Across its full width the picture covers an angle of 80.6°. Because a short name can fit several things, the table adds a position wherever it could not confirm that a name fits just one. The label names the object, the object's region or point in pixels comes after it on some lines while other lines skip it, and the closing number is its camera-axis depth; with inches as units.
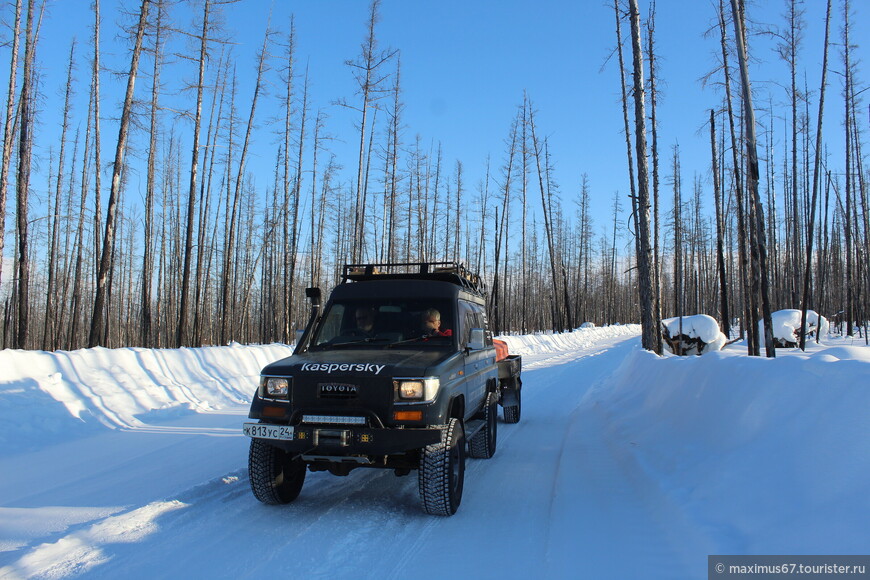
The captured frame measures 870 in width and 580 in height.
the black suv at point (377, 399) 177.3
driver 234.2
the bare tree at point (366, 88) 927.7
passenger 227.6
